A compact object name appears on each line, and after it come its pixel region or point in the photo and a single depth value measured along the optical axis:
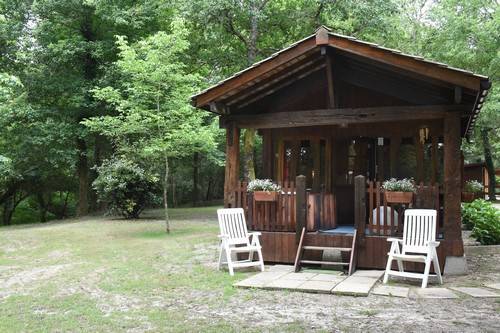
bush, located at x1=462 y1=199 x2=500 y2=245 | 10.89
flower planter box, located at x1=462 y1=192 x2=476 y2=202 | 13.04
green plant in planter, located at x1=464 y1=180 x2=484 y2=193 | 13.50
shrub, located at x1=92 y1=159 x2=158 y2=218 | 16.02
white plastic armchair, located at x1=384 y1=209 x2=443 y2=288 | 6.70
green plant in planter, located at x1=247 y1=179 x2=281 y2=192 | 8.46
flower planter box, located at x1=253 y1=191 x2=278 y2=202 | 8.37
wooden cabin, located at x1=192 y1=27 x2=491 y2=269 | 7.45
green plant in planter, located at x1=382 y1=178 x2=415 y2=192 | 7.58
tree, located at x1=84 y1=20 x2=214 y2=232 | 11.76
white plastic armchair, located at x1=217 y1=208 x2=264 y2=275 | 7.65
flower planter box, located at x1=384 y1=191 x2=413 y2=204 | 7.51
